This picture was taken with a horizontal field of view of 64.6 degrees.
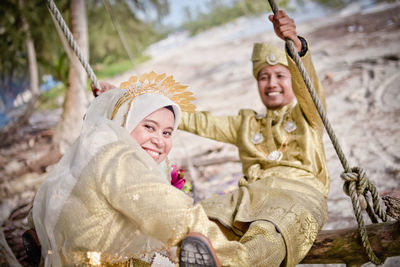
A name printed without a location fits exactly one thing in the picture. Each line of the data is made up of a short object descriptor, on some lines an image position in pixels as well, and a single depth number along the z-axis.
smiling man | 1.72
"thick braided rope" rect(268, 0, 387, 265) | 1.76
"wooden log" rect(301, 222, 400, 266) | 1.75
